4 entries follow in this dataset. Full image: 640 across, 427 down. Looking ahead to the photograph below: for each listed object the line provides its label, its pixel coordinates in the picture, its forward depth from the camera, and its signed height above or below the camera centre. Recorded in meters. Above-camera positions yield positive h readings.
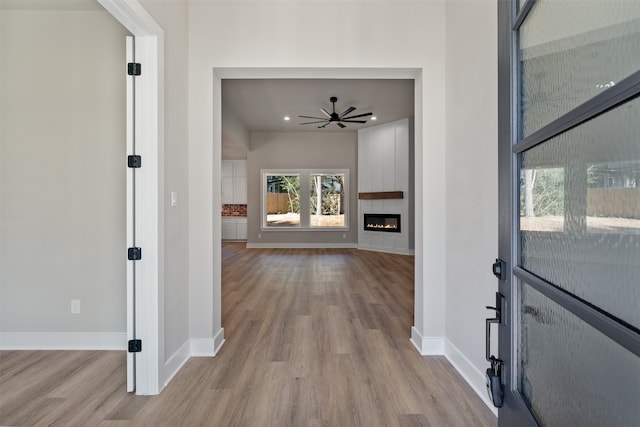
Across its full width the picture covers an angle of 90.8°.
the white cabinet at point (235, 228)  10.55 -0.56
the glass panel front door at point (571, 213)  0.56 +0.00
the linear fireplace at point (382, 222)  7.76 -0.28
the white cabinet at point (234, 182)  10.43 +0.98
